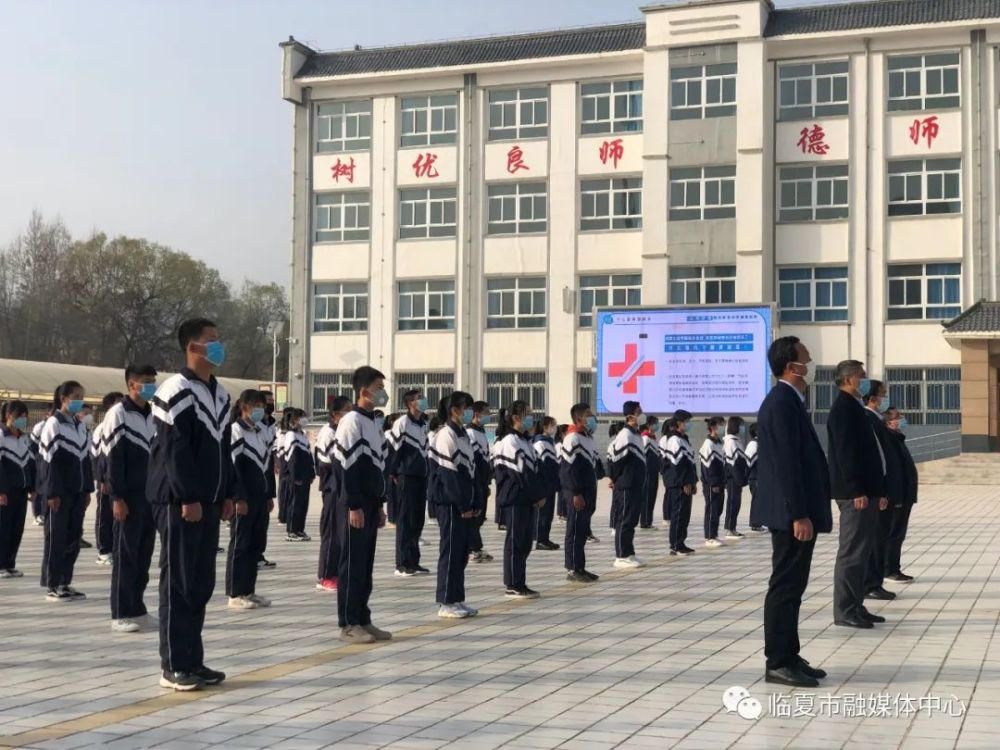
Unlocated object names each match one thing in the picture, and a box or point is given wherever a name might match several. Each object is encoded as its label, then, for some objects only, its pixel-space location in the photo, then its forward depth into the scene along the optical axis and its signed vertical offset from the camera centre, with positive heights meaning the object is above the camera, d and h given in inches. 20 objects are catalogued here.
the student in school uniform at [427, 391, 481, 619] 378.0 -29.9
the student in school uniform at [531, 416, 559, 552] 573.0 -29.9
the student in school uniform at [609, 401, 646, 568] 536.1 -32.2
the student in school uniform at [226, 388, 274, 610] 405.4 -34.3
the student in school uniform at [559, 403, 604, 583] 480.7 -30.5
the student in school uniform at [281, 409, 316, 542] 670.5 -36.5
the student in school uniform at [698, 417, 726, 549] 663.1 -38.1
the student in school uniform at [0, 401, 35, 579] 488.4 -30.1
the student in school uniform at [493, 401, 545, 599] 429.1 -33.2
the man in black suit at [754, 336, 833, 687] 275.6 -22.7
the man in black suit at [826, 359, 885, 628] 352.5 -21.9
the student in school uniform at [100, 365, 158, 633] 356.8 -26.2
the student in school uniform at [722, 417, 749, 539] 706.8 -35.5
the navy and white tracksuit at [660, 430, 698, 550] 605.9 -36.0
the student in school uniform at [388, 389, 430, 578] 508.7 -31.0
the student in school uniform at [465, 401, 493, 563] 459.4 -21.0
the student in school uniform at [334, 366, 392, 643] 331.6 -29.2
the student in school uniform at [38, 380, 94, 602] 425.7 -28.7
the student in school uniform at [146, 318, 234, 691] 271.4 -19.6
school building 1446.9 +252.4
